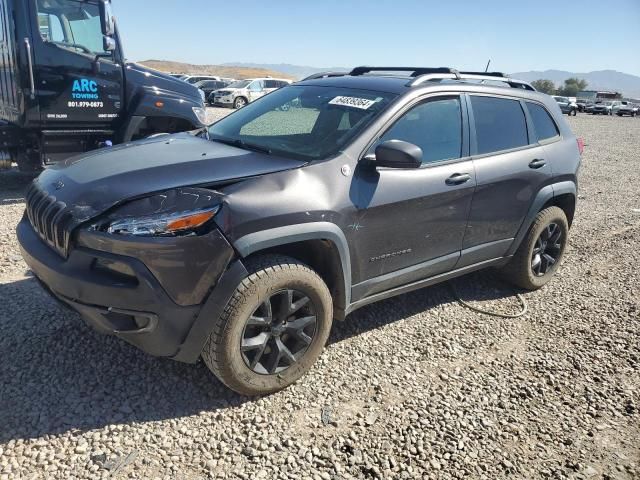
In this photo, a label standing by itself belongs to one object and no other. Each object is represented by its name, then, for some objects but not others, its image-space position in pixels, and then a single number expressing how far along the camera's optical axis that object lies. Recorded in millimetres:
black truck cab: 6461
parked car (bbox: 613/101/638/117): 47781
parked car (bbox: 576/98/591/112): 49375
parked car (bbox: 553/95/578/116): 40678
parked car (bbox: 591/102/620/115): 47478
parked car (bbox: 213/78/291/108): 27703
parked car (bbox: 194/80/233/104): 32344
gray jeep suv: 2561
